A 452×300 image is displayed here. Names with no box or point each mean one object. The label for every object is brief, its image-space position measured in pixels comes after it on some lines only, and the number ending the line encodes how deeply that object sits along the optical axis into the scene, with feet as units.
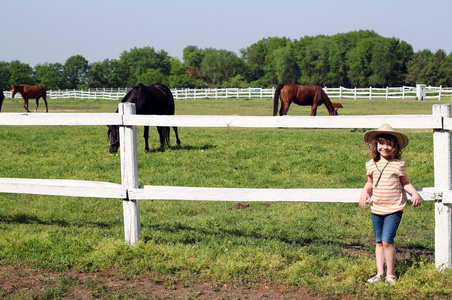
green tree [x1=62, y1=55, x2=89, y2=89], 472.85
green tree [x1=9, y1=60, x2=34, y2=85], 448.65
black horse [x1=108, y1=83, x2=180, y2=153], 41.81
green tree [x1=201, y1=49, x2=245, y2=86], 498.69
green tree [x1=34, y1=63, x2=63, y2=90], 457.68
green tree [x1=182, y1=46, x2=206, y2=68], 606.96
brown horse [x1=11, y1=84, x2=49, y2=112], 104.53
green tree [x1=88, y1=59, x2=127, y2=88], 473.43
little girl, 13.85
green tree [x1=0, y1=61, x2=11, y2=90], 446.60
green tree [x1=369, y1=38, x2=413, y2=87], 388.98
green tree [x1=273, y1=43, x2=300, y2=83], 445.37
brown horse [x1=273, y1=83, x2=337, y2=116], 73.51
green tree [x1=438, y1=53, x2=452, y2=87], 321.73
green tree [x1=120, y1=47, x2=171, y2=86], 527.40
